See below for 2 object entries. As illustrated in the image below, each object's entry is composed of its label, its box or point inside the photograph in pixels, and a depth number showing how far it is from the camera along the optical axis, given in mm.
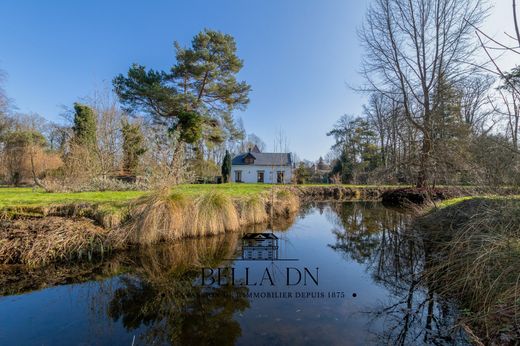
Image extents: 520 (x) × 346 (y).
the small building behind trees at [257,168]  31172
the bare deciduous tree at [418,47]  11688
